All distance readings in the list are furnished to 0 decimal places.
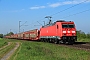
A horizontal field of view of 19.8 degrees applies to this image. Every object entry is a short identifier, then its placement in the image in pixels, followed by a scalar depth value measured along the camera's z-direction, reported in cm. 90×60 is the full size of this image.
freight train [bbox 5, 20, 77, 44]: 3944
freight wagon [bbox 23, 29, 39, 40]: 7010
